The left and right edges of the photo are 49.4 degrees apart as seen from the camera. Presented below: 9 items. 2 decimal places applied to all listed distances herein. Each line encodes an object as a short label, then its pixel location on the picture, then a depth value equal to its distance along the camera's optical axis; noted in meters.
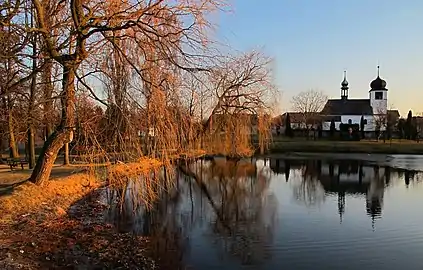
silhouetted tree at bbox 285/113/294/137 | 54.50
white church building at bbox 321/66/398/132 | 70.25
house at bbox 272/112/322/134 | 56.19
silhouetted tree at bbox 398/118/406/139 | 54.51
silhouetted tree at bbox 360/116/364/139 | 54.40
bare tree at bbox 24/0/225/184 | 8.12
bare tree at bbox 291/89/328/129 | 56.12
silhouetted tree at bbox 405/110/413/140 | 53.53
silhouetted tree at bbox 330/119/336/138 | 52.56
